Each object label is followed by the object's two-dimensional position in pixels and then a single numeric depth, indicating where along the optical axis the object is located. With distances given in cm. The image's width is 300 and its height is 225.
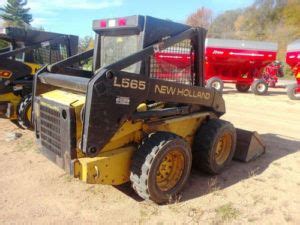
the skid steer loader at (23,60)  497
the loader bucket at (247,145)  384
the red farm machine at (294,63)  912
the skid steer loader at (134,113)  247
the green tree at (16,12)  3619
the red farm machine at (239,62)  957
